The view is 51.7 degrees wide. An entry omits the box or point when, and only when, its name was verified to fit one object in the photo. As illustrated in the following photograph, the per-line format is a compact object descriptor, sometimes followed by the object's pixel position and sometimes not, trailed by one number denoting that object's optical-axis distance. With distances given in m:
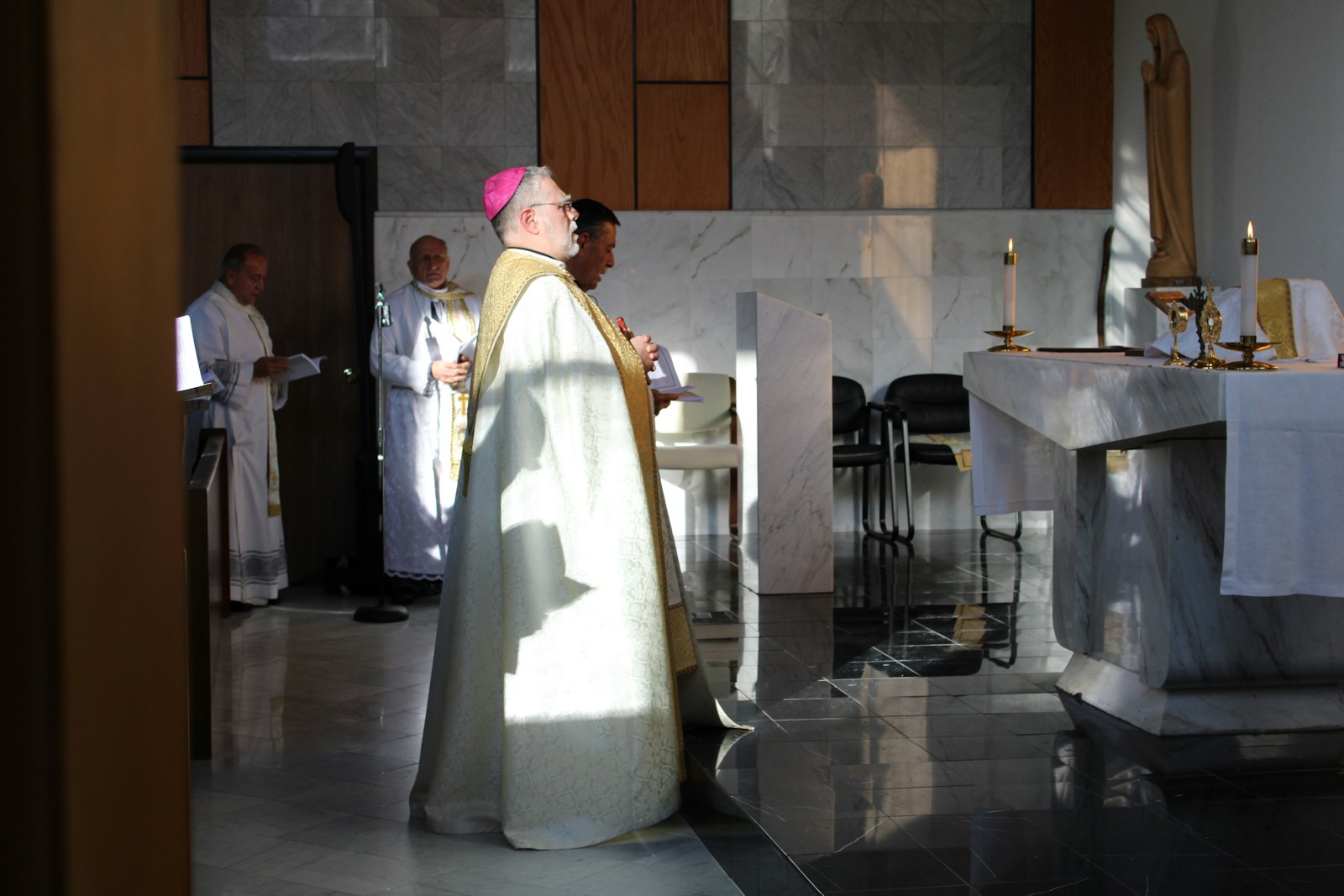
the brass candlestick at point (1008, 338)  4.80
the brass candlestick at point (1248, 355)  3.34
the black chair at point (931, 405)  8.98
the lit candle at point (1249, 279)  3.41
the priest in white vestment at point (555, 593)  3.42
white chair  8.85
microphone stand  6.57
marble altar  3.25
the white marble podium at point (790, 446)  6.42
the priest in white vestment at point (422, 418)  7.25
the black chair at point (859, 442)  8.38
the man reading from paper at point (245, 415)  7.17
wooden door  8.35
